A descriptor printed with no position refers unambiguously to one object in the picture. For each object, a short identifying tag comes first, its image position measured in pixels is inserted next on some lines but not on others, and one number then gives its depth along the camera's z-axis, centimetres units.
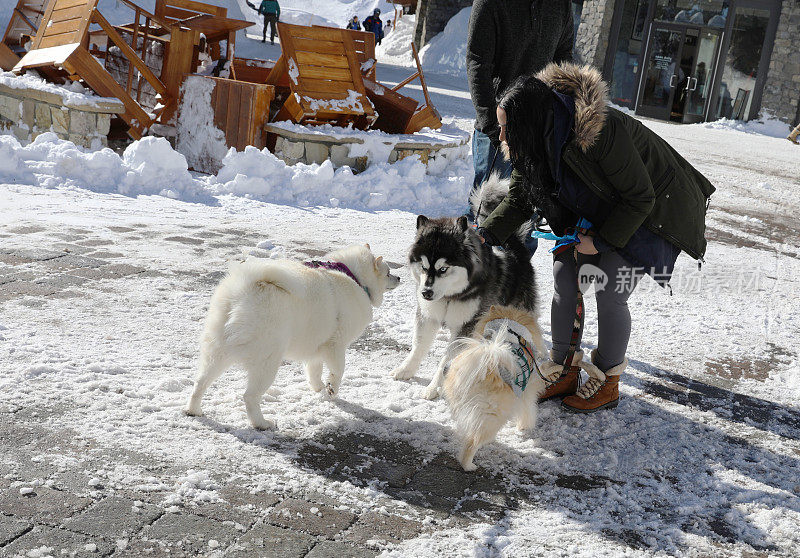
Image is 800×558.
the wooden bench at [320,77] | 823
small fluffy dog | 285
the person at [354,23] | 3454
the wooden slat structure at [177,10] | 964
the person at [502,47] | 443
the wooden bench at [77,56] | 804
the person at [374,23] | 3288
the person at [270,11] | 2427
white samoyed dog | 289
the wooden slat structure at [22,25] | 993
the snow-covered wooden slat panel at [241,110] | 813
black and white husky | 359
